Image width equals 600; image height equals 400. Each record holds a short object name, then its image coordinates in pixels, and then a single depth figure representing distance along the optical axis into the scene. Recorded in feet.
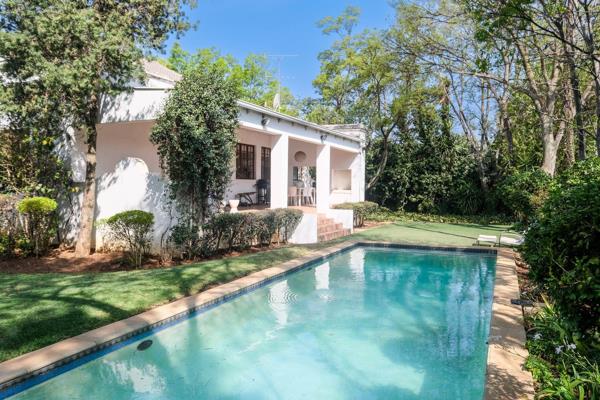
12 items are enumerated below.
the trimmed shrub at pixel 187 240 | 34.68
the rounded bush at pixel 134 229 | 33.76
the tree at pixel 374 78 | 73.97
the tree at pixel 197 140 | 34.35
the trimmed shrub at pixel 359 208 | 62.52
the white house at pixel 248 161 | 37.70
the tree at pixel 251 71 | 144.97
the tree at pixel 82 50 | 32.04
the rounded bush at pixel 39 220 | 35.45
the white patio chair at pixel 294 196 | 64.59
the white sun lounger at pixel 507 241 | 43.56
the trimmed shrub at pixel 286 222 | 44.53
